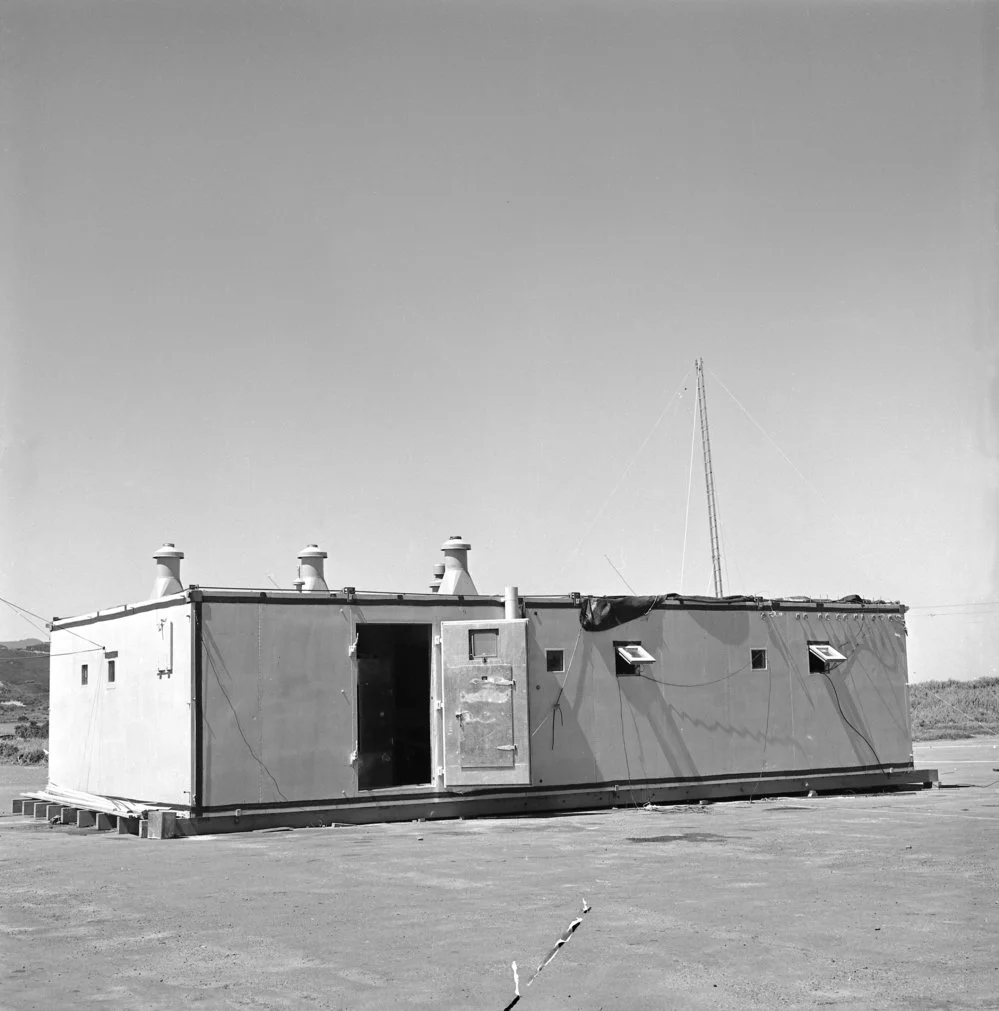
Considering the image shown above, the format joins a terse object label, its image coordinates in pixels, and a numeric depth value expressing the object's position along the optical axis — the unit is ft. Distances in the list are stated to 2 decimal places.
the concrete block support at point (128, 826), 58.18
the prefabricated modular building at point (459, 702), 57.31
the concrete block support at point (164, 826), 54.70
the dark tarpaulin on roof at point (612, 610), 66.18
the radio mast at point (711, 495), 83.56
